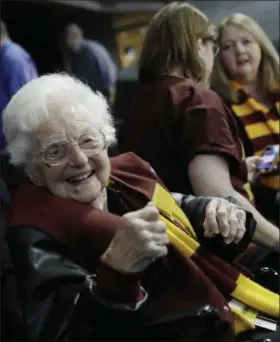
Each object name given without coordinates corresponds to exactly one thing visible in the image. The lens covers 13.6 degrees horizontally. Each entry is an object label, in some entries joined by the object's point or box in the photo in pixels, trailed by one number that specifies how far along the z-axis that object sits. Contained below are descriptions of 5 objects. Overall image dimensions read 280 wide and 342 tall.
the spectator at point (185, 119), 2.41
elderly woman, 1.90
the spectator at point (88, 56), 4.44
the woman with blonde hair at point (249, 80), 2.86
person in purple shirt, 2.09
